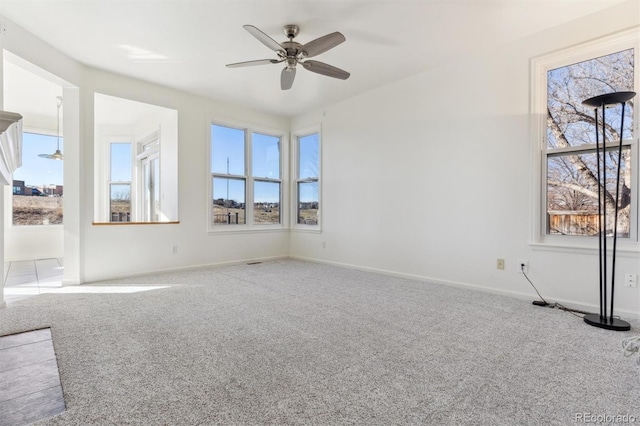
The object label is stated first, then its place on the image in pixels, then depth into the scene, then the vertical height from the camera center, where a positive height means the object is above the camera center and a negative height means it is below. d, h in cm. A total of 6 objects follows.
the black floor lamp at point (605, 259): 233 -39
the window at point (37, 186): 575 +46
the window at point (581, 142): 274 +66
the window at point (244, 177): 529 +60
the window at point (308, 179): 570 +59
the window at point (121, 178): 659 +67
